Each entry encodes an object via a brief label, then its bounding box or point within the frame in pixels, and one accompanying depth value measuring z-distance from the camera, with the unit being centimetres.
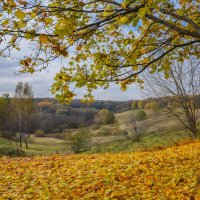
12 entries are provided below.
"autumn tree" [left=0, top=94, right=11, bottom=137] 5791
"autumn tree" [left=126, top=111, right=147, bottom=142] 2795
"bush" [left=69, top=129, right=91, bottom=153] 2562
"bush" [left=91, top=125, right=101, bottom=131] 5753
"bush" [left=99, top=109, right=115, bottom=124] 6638
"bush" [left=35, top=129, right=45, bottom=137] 6088
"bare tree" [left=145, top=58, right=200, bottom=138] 1754
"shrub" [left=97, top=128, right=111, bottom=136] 4808
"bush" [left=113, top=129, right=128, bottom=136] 3507
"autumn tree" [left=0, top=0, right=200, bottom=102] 558
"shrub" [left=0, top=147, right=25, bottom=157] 2045
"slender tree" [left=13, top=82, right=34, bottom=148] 4694
